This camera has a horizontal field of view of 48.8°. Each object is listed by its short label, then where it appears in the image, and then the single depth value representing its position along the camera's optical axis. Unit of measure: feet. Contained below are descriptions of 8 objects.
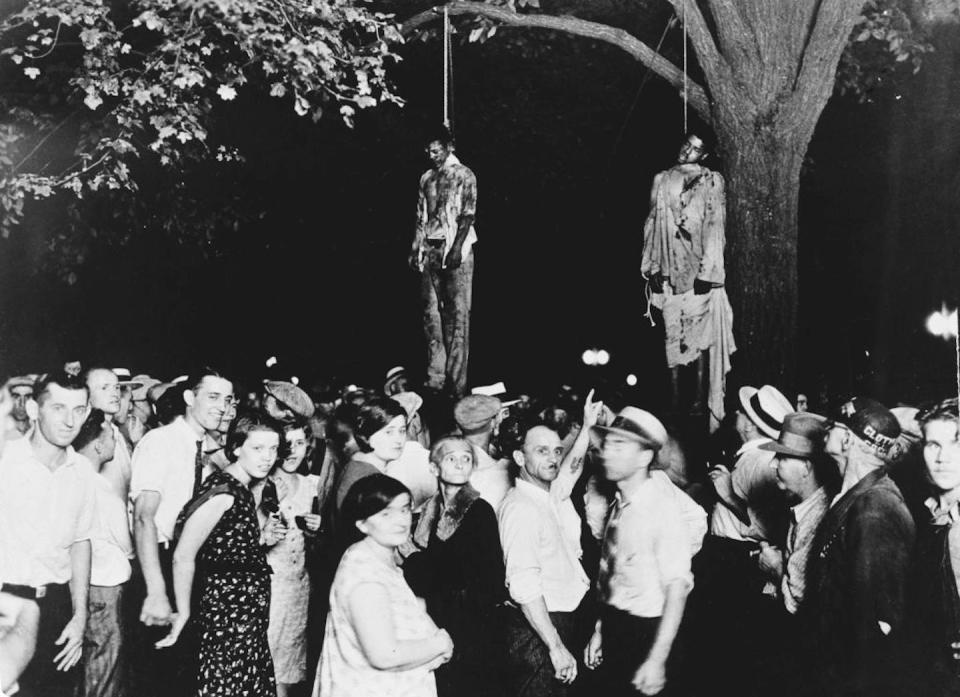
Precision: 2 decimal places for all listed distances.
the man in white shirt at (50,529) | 17.15
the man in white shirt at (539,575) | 16.44
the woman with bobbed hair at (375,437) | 18.16
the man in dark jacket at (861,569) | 15.35
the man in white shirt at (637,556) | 16.30
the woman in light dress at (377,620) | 13.89
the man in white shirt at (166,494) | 18.02
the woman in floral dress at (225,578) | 16.15
